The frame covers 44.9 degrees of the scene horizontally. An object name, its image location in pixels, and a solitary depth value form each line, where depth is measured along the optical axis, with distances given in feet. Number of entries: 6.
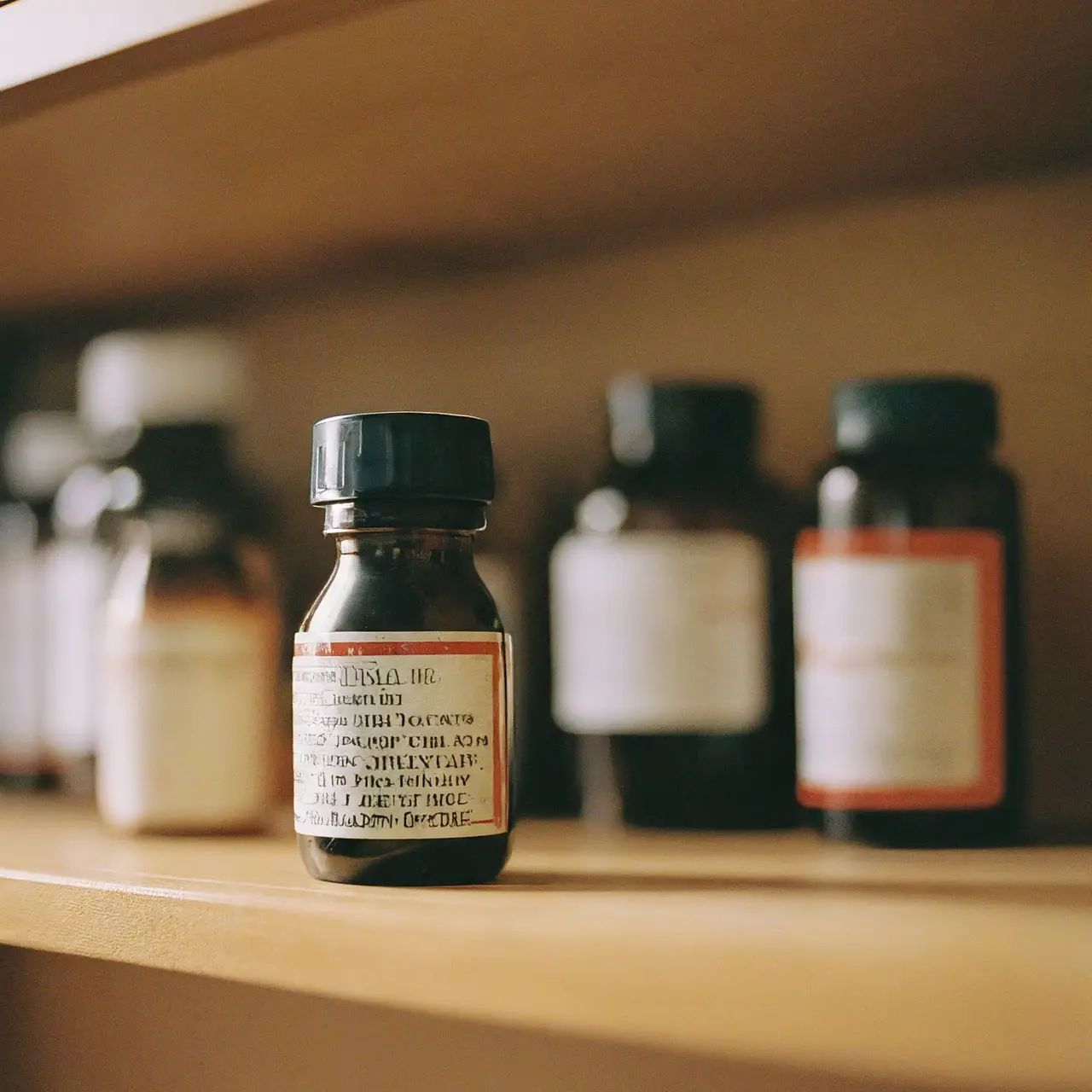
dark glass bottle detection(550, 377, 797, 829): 1.87
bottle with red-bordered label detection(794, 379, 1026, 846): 1.62
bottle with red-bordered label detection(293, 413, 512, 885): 1.32
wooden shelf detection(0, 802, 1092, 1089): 0.96
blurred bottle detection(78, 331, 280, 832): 1.84
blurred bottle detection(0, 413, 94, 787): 2.38
